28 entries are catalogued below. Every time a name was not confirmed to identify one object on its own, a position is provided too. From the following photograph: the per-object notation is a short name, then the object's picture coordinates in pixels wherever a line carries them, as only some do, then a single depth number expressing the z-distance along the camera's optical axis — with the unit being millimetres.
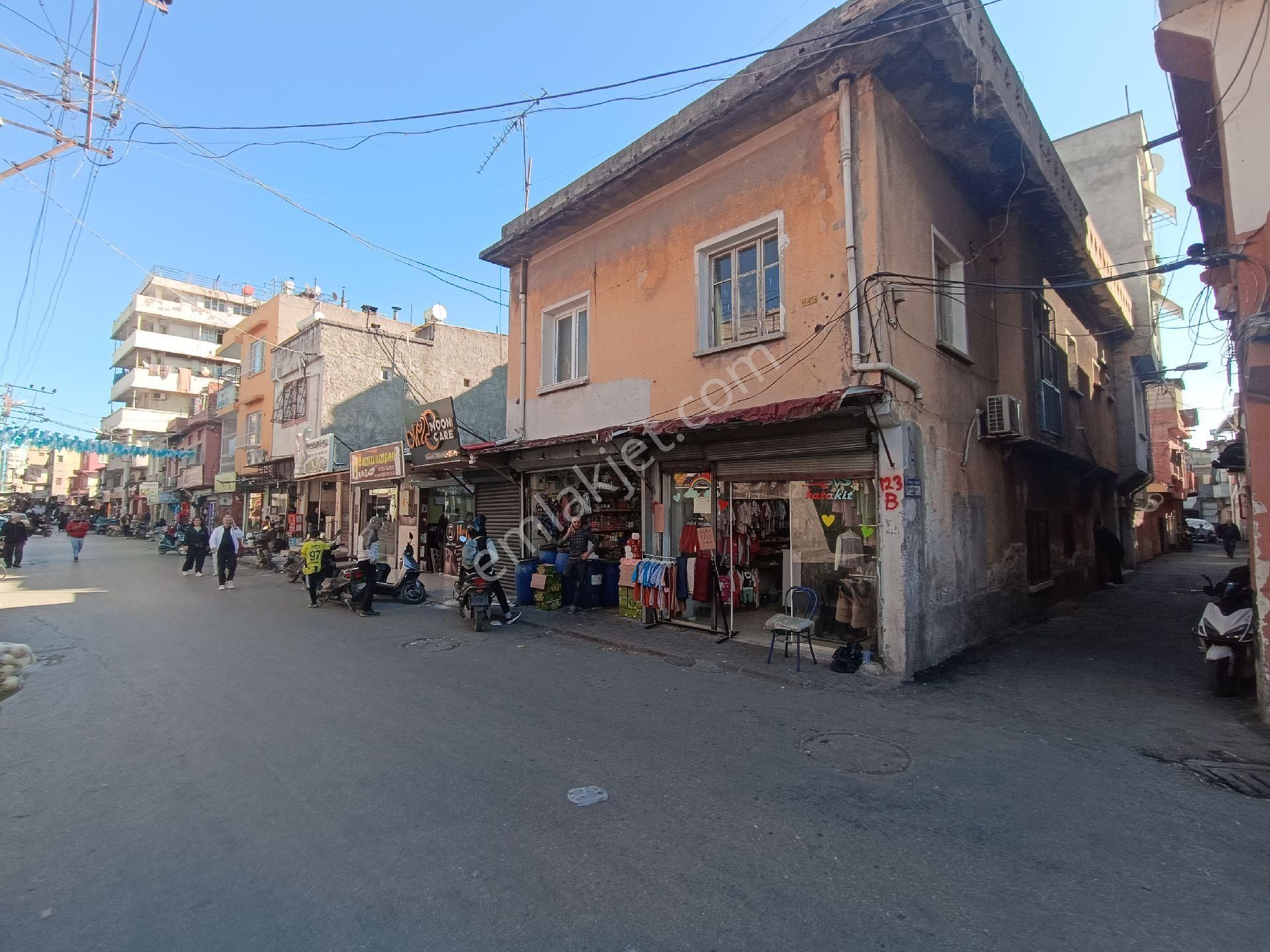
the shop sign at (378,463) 16234
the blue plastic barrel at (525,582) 12438
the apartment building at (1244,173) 5641
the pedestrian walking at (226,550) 15594
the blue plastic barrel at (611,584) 11852
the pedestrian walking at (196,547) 18594
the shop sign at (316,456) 20762
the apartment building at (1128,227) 16781
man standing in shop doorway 11578
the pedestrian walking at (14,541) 19484
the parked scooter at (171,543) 26953
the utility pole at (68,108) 11109
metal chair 7418
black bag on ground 7285
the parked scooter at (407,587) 13039
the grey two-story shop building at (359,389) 21984
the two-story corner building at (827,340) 7500
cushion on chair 7402
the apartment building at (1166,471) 27344
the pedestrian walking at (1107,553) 17188
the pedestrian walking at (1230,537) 26828
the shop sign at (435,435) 13469
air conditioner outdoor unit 9414
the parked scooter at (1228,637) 6387
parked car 40406
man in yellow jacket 12828
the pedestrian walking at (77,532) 21797
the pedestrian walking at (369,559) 11672
